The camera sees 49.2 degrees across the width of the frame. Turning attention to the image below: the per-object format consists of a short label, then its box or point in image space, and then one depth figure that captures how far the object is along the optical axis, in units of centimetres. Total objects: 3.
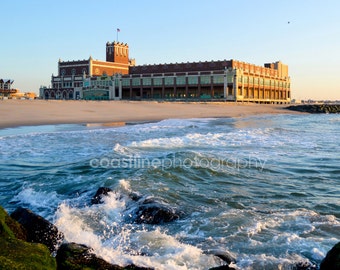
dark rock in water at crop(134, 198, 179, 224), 705
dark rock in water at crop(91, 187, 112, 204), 808
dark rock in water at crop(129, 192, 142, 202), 829
